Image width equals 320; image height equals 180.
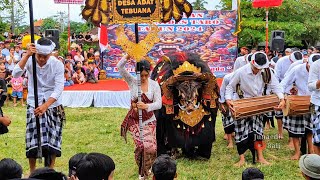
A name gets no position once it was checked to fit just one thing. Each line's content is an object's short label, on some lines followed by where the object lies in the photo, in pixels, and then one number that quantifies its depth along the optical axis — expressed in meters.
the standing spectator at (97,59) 16.93
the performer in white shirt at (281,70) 8.17
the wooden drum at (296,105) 6.45
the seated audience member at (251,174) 3.84
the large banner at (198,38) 16.08
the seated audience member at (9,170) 3.38
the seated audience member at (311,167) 3.54
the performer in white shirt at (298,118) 6.62
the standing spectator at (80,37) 24.59
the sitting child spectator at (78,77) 14.40
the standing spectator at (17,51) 13.95
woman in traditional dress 5.60
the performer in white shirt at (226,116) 7.25
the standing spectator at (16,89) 12.25
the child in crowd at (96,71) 15.45
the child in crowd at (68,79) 13.61
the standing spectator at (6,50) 14.32
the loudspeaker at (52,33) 13.30
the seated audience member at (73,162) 3.78
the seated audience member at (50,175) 2.35
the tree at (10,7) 15.84
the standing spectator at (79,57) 16.06
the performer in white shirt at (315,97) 5.52
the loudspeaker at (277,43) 12.86
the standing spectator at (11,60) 13.50
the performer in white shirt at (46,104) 5.27
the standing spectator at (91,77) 14.95
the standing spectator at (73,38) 23.75
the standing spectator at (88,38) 24.34
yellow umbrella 6.16
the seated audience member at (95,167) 3.01
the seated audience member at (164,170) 3.64
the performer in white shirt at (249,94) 6.32
